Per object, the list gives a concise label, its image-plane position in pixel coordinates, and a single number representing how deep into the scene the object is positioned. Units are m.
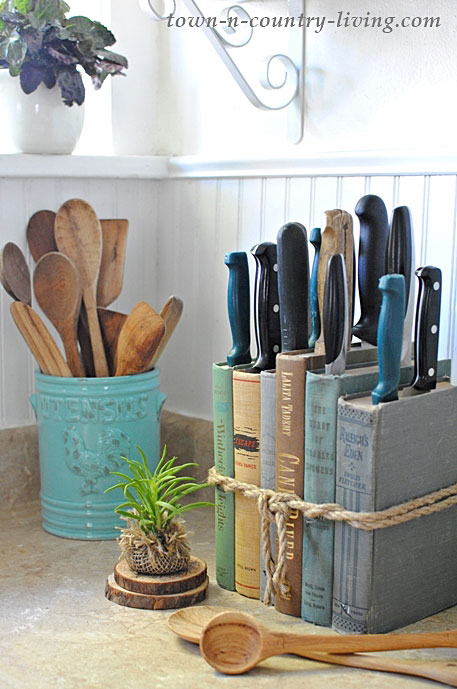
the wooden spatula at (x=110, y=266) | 1.45
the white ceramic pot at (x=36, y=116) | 1.45
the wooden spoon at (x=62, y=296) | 1.37
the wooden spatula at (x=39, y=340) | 1.36
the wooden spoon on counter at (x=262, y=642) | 1.09
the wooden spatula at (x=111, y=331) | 1.42
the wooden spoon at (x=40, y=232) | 1.45
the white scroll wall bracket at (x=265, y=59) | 1.39
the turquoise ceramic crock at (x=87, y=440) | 1.37
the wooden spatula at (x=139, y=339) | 1.36
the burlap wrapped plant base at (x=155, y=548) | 1.20
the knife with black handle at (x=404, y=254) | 1.19
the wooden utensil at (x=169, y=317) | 1.39
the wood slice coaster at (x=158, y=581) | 1.20
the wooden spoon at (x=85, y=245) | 1.41
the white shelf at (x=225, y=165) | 1.30
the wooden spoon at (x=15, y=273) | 1.39
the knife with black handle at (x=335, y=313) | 1.12
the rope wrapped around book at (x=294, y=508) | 1.12
